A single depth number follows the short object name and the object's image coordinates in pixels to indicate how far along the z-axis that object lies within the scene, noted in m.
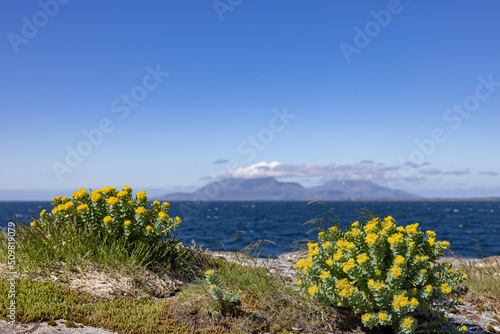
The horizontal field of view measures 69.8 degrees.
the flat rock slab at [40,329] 4.31
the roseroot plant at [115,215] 6.55
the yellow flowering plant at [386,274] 4.57
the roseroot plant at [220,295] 4.81
